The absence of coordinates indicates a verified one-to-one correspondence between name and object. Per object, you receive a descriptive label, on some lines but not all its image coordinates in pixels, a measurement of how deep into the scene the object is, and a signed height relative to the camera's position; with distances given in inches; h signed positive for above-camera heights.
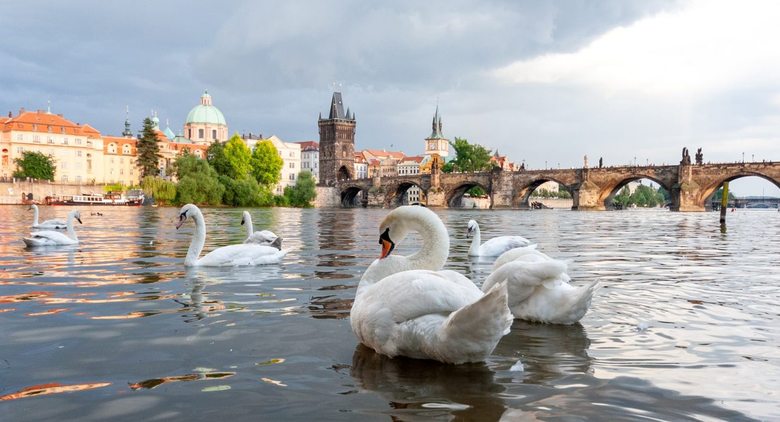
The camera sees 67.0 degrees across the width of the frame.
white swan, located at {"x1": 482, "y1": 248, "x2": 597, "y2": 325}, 186.2 -30.4
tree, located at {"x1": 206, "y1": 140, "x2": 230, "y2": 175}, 3093.0 +223.5
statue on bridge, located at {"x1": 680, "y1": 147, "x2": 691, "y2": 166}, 2623.0 +170.5
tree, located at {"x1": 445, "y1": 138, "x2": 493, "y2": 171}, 4065.0 +300.1
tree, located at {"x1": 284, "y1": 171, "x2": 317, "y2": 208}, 3597.4 +53.6
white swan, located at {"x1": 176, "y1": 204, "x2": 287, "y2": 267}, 342.6 -30.5
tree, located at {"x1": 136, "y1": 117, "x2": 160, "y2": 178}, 3115.2 +279.0
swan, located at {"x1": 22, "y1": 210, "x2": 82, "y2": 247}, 470.9 -28.3
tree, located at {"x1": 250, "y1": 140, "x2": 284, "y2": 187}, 3432.6 +224.8
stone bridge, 2593.5 +89.8
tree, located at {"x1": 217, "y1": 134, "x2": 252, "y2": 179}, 3083.2 +237.5
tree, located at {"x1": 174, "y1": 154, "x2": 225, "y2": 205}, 2383.1 +82.8
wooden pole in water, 1143.6 -10.1
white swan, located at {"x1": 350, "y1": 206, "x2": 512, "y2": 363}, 131.0 -28.0
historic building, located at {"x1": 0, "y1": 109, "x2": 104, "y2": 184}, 3614.7 +386.6
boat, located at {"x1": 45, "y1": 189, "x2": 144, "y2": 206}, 2982.0 +24.2
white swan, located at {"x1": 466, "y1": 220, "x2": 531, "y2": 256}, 417.4 -32.5
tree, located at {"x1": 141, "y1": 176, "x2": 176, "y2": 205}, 2362.2 +59.1
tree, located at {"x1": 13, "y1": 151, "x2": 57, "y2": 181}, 3366.1 +217.5
